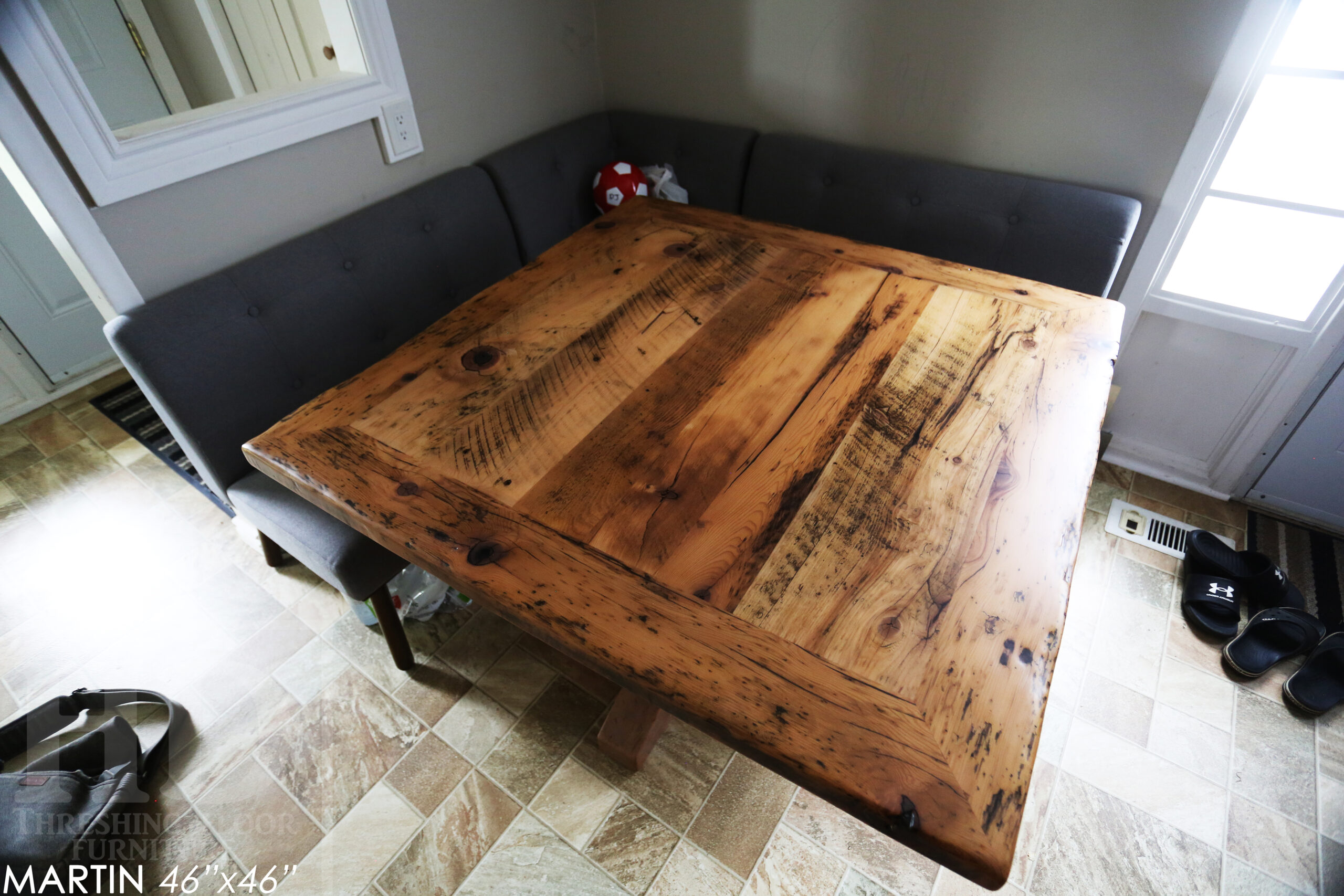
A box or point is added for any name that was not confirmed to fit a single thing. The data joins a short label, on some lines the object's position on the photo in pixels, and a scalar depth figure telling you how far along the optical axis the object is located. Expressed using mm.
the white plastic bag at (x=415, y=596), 1672
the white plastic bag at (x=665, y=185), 2207
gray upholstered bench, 1420
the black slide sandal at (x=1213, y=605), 1659
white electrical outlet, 1762
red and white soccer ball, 2186
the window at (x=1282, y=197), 1467
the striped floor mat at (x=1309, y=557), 1739
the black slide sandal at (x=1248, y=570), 1686
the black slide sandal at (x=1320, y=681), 1509
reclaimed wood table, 748
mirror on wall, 2107
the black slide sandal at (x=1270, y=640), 1581
